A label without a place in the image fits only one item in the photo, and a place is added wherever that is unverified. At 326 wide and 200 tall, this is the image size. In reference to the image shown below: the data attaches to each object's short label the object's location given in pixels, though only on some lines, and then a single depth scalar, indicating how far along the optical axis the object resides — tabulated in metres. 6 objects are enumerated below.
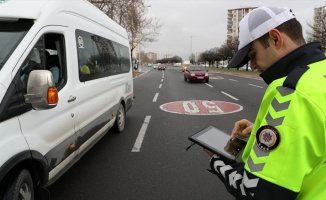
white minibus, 2.52
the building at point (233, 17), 130.50
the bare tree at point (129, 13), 27.17
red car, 24.75
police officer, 0.97
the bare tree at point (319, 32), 34.75
